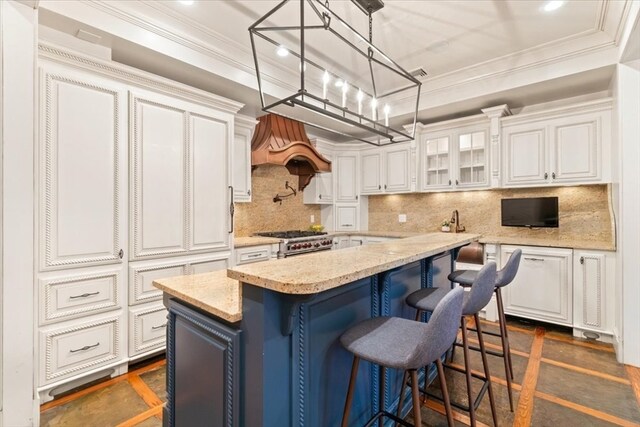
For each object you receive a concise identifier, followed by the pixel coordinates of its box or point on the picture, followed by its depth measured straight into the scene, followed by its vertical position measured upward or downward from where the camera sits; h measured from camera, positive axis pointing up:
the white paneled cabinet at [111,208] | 2.09 +0.05
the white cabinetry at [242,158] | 3.65 +0.69
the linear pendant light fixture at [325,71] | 2.03 +1.67
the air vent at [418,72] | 3.38 +1.61
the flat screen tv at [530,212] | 3.65 +0.02
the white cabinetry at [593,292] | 2.96 -0.79
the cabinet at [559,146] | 3.20 +0.76
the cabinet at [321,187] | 5.02 +0.44
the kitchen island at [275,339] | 1.16 -0.55
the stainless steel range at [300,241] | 3.76 -0.37
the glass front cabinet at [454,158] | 3.96 +0.76
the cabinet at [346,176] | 5.21 +0.65
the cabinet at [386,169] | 4.61 +0.71
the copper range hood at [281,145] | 3.79 +0.90
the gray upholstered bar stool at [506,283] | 2.12 -0.53
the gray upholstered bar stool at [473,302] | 1.60 -0.53
